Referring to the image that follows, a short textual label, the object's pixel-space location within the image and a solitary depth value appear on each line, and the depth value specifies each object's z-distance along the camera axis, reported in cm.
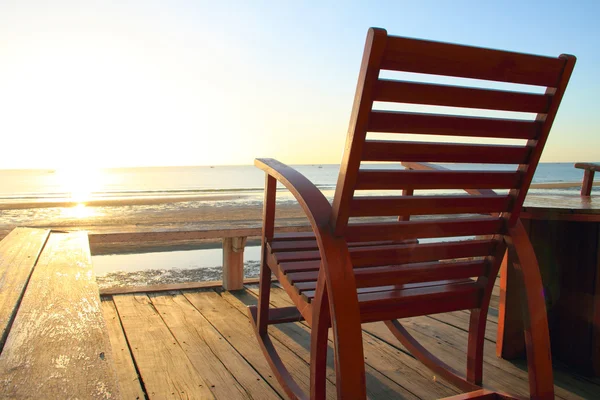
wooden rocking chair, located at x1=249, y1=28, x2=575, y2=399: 104
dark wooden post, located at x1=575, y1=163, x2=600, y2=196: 237
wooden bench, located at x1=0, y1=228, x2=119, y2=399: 65
